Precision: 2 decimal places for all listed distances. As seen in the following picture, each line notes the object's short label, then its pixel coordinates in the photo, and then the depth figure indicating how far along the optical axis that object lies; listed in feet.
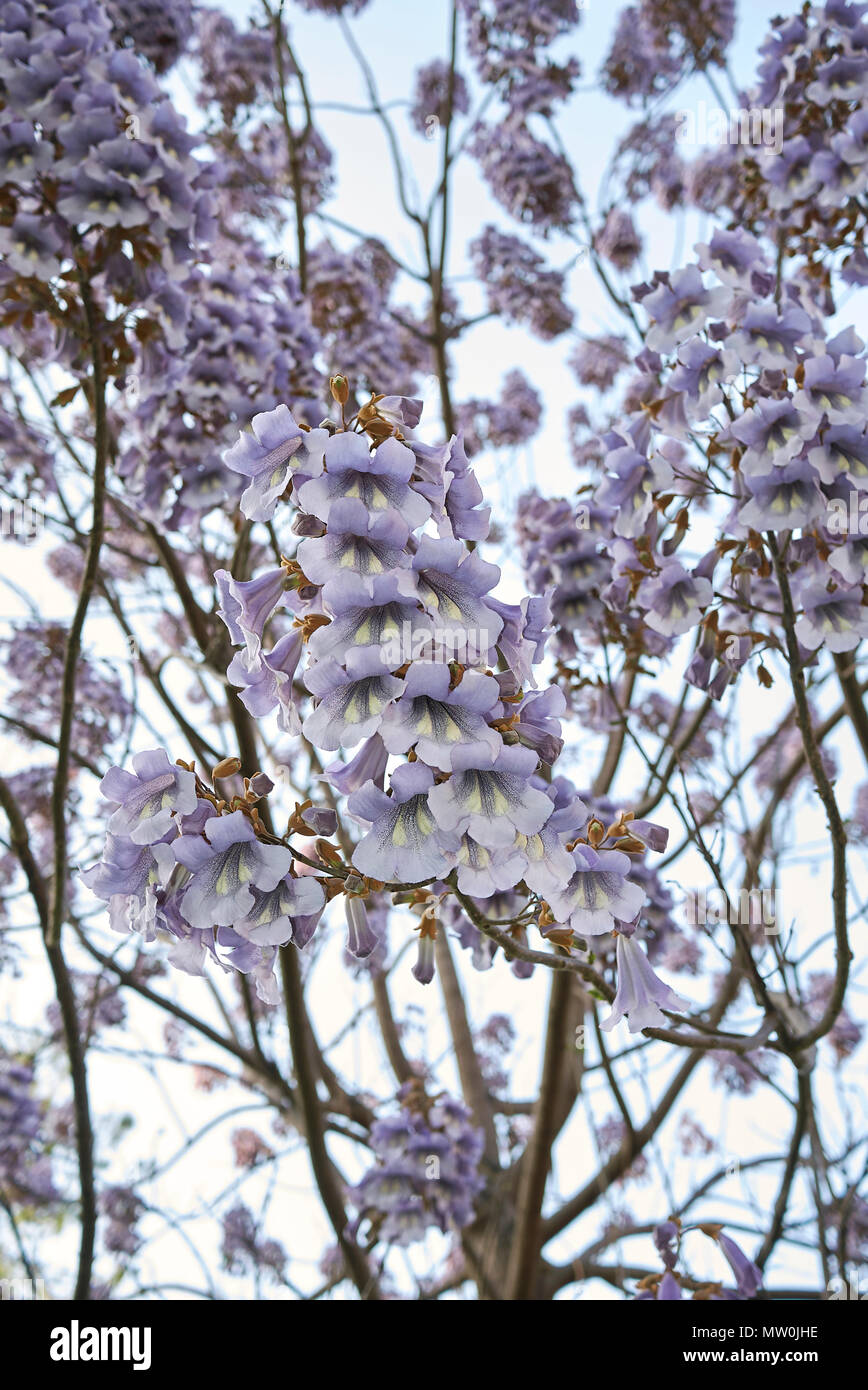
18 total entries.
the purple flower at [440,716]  2.70
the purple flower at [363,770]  2.85
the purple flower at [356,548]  2.71
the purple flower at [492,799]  2.72
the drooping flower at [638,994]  2.99
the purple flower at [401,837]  2.75
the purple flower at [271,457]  2.83
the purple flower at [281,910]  2.85
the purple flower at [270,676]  2.93
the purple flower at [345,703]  2.73
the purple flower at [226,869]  2.80
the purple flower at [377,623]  2.69
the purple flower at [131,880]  2.81
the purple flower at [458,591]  2.72
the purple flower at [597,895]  2.89
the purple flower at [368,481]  2.74
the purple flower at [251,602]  2.93
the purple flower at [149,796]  2.78
